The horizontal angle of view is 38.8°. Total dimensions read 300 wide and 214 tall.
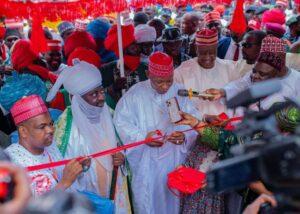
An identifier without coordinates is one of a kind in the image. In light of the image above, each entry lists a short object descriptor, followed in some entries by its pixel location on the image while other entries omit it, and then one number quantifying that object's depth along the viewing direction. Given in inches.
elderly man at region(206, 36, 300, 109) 154.6
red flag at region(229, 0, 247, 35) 193.1
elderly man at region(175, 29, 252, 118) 183.8
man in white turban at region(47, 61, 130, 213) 144.1
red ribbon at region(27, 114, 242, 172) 117.3
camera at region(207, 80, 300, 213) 49.3
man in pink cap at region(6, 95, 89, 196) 116.6
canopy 135.9
